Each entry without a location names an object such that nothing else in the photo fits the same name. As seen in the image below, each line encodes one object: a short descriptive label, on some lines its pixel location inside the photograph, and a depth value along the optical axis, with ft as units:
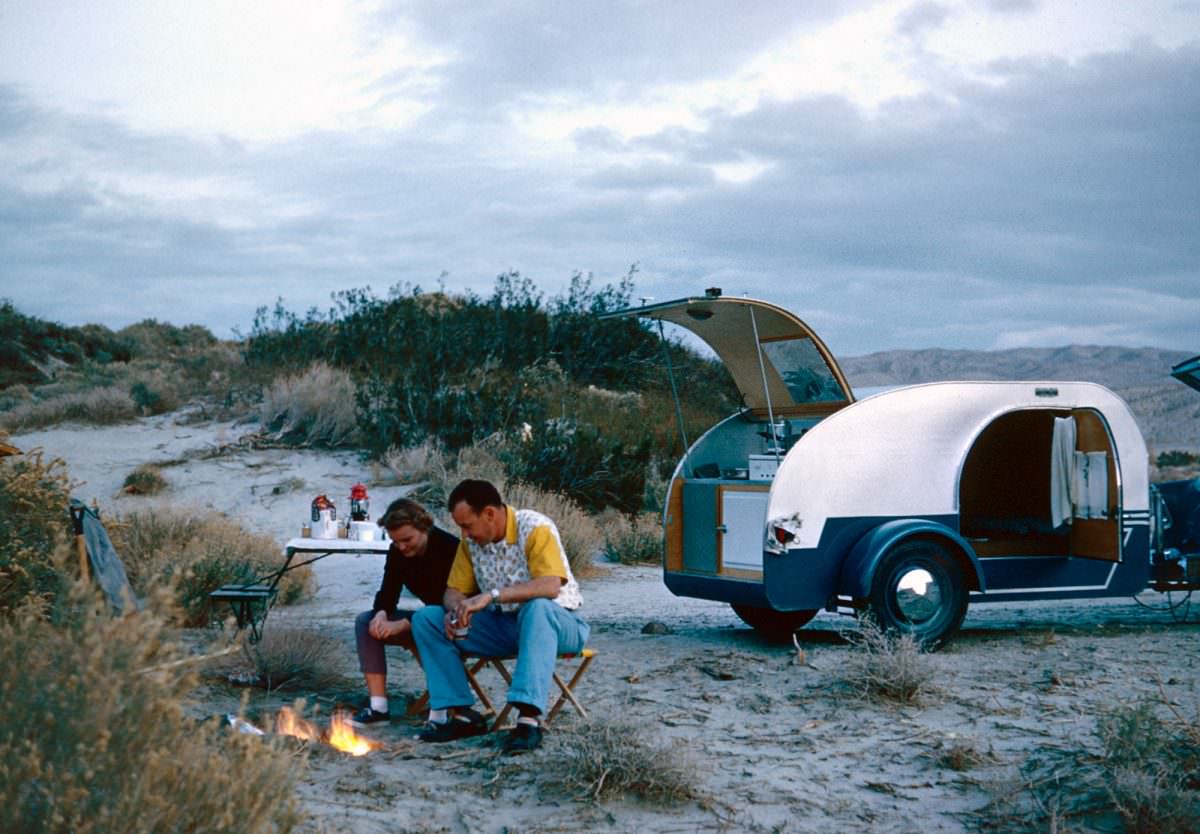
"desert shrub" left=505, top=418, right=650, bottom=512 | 56.90
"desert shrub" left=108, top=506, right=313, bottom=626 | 34.60
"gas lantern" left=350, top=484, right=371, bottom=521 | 30.73
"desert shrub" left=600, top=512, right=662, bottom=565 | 49.70
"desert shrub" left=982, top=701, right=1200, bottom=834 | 16.43
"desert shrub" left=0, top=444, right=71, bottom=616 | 22.86
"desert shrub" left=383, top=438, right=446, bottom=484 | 57.77
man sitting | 21.35
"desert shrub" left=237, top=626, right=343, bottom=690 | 25.50
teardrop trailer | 28.25
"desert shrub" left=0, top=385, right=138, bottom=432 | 70.44
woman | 23.09
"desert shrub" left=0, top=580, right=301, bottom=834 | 11.14
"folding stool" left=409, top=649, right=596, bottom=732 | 21.72
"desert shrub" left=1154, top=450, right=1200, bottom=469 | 115.44
